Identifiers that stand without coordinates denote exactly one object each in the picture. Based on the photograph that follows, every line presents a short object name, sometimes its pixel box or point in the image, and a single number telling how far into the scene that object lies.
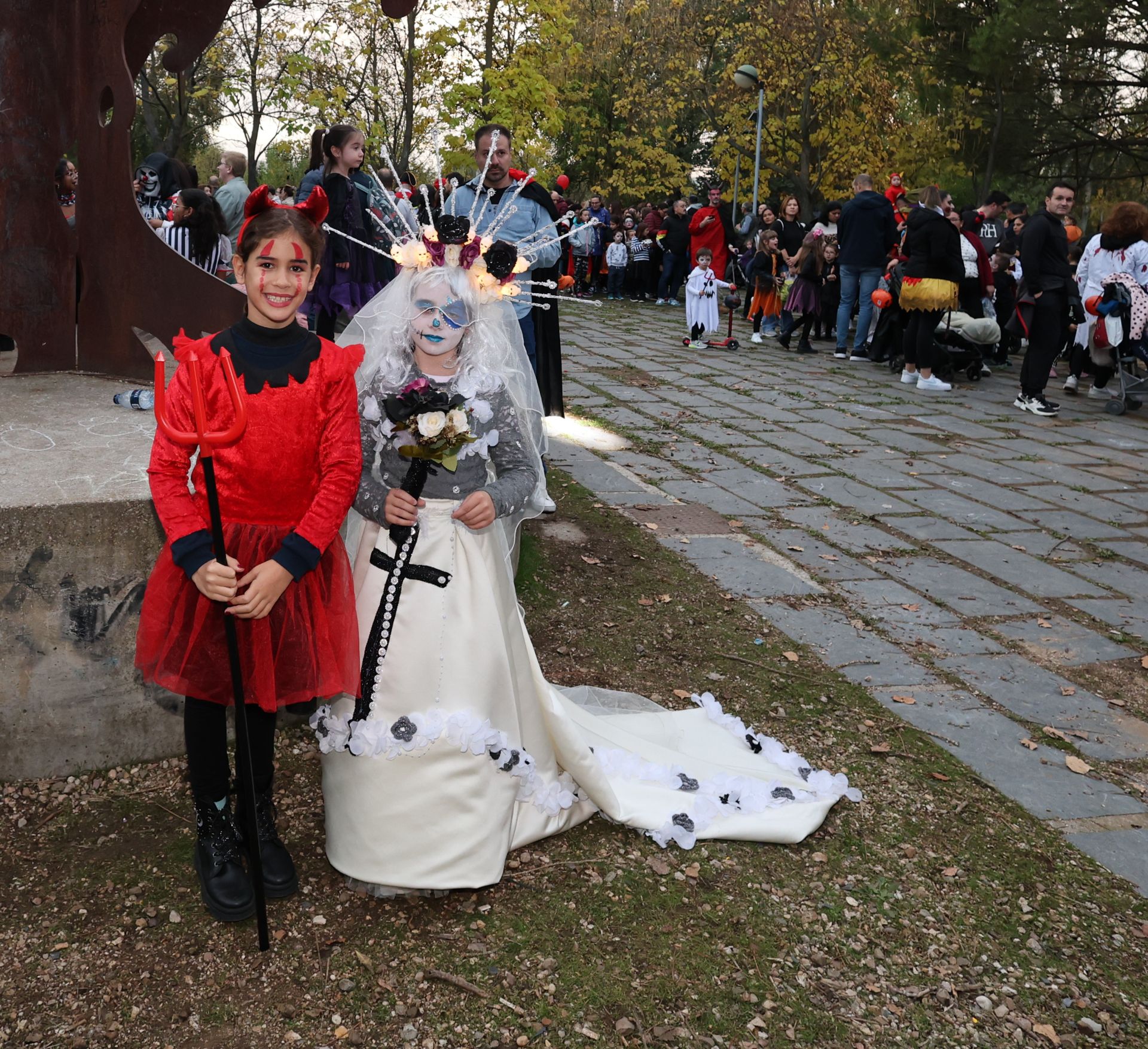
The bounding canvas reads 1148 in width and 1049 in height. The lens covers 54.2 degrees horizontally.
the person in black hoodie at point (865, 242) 11.48
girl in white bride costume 2.80
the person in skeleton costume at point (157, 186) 9.44
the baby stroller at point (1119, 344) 9.64
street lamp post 19.11
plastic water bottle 4.09
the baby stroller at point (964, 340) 11.18
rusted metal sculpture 4.18
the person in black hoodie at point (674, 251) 17.41
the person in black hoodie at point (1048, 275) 9.17
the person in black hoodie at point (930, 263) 10.17
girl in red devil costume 2.58
